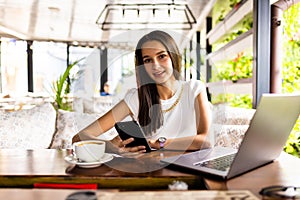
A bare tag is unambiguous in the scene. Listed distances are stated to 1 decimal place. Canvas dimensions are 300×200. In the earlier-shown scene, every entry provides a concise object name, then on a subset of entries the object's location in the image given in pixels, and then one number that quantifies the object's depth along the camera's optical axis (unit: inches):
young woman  55.8
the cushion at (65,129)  96.7
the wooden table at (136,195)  29.9
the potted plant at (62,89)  123.5
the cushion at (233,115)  83.0
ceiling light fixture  224.1
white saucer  40.7
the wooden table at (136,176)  34.9
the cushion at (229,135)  78.2
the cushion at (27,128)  91.5
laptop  33.6
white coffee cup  41.6
